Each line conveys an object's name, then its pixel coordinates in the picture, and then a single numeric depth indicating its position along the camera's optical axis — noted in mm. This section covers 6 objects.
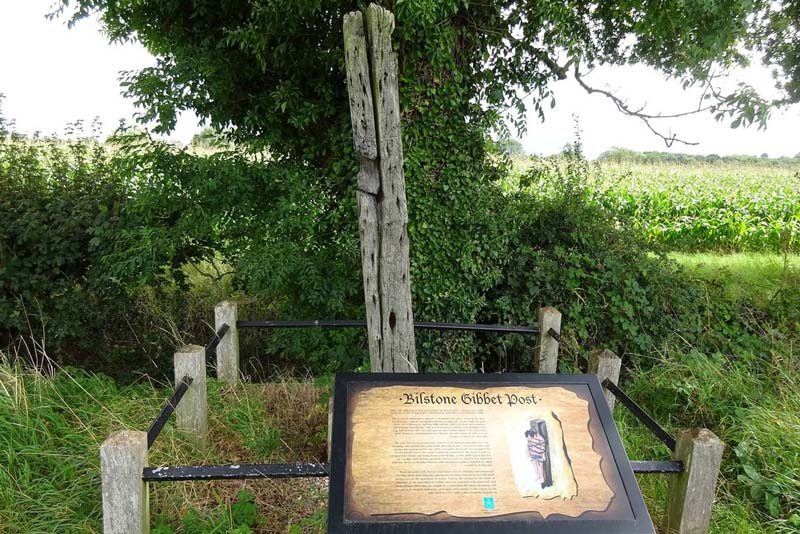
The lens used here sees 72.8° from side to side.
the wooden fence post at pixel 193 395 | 3377
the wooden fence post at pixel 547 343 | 4062
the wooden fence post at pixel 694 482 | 2291
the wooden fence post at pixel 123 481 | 2119
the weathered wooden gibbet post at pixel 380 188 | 2707
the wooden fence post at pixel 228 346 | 4281
